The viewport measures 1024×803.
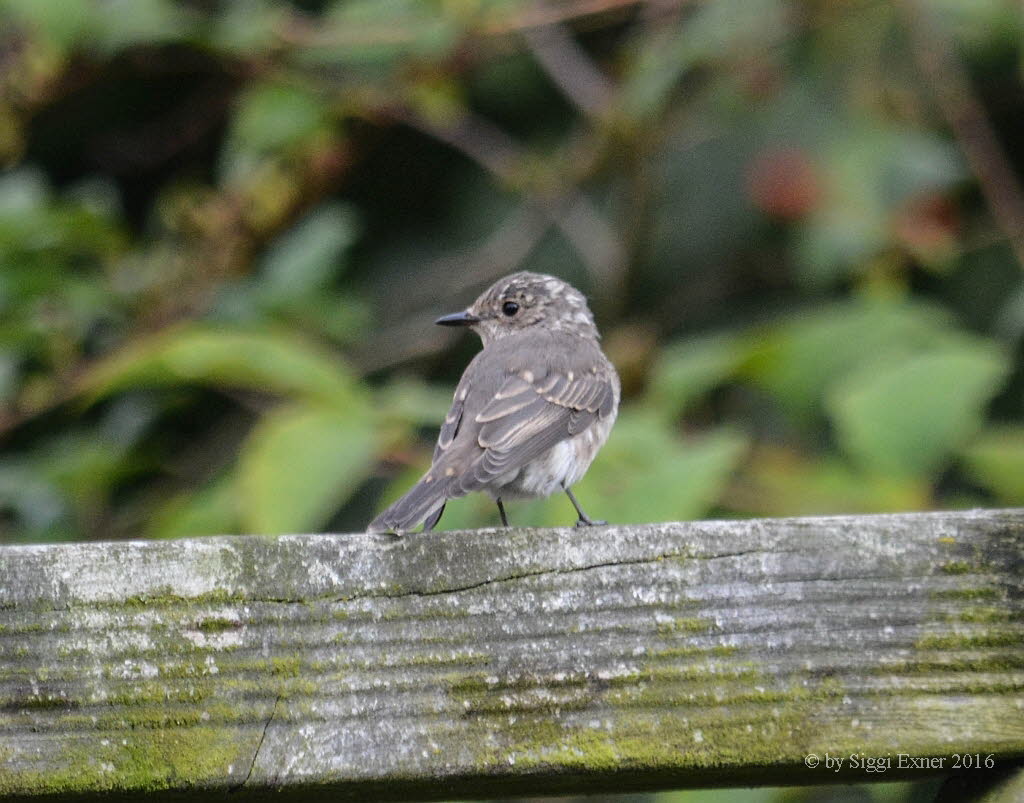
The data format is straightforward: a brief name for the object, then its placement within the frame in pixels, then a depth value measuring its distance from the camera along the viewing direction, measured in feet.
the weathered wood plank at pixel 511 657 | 9.85
